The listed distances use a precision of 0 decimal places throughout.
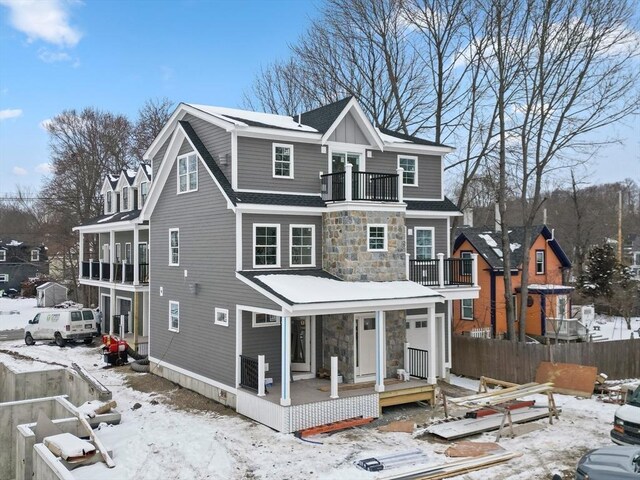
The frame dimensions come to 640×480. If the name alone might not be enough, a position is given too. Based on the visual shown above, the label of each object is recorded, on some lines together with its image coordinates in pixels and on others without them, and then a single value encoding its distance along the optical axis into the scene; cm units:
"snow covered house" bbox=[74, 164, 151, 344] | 2469
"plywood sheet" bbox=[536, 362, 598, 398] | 1702
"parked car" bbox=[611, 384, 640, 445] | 1146
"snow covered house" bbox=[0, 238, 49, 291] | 5981
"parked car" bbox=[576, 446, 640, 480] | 887
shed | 4478
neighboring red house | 2798
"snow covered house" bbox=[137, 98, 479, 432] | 1522
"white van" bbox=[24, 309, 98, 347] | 2638
